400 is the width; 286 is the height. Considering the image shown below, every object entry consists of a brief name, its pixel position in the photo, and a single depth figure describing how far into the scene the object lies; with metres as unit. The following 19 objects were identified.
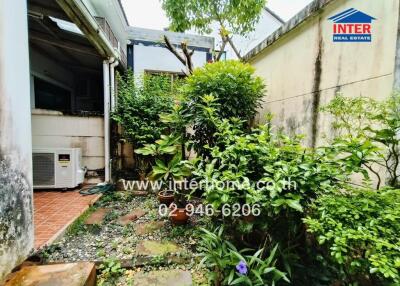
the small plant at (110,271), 2.08
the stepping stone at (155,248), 2.38
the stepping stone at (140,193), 4.33
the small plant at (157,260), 2.23
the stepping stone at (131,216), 3.15
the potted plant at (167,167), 3.17
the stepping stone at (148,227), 2.87
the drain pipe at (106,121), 4.64
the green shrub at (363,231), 1.14
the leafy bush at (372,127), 1.60
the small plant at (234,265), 1.65
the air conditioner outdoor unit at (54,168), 4.04
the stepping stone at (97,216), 3.09
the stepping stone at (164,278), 2.00
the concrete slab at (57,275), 1.75
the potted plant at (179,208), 2.97
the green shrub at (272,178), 1.70
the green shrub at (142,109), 4.57
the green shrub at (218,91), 3.35
